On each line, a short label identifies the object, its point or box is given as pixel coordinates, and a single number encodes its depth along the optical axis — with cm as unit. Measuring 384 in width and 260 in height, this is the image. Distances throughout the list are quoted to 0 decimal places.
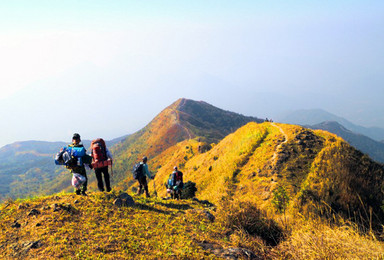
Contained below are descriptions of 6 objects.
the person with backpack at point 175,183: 1595
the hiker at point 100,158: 1008
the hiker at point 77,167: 945
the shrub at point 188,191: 1991
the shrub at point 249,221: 763
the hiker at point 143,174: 1407
